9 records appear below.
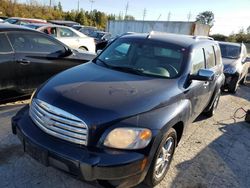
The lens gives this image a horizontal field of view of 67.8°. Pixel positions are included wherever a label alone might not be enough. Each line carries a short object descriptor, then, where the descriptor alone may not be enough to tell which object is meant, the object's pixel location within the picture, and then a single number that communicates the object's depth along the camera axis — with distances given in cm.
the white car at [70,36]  759
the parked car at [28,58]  323
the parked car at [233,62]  575
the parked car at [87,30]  1398
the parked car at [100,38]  1138
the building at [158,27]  1504
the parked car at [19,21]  1007
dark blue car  172
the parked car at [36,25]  770
